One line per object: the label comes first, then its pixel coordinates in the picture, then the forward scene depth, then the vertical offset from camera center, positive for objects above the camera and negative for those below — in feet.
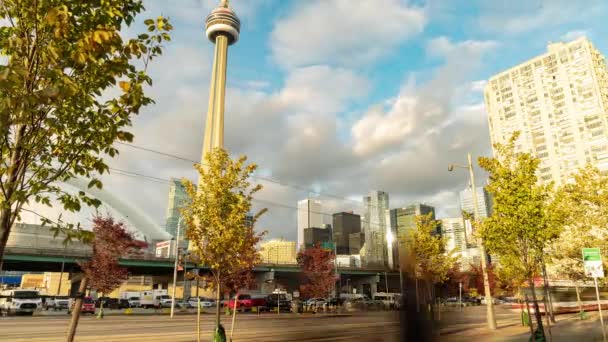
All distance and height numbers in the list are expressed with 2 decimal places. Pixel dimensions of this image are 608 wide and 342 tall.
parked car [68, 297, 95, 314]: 148.95 -8.18
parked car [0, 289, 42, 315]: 141.20 -5.95
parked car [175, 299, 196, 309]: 216.54 -11.04
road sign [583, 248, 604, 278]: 45.39 +1.85
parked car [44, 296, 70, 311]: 183.02 -7.90
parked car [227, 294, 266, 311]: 194.64 -9.09
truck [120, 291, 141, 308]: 218.22 -7.28
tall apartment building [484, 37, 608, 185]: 368.27 +163.92
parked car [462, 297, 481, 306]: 290.44 -15.22
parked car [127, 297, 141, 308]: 217.77 -9.26
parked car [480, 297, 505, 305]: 312.50 -16.46
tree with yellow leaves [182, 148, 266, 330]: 50.39 +8.24
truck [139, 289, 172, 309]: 213.46 -8.22
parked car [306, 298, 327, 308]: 202.22 -9.82
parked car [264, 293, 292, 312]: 193.36 -9.90
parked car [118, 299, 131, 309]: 212.43 -10.01
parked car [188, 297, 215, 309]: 218.20 -10.25
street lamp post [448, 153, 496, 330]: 77.43 -1.77
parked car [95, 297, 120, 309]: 209.46 -9.54
